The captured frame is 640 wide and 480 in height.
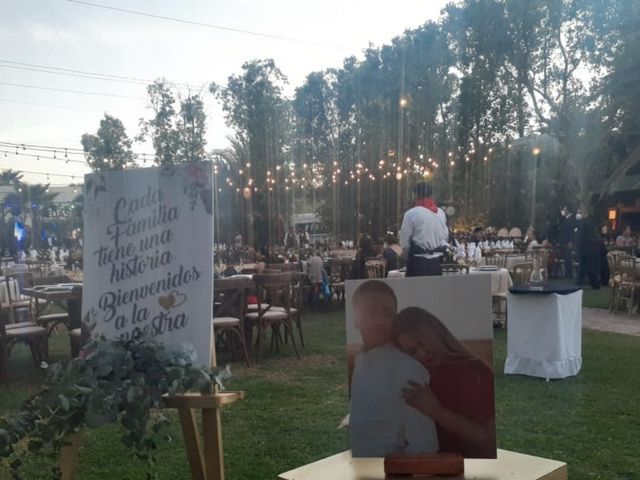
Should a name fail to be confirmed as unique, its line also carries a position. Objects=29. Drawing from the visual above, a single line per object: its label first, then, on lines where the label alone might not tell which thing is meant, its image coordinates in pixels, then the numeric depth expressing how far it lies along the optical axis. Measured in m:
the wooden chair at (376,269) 9.02
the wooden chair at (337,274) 10.79
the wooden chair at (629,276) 8.38
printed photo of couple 1.64
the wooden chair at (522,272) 8.82
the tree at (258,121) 23.28
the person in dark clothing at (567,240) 13.05
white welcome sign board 2.12
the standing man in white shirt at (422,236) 5.95
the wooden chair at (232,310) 5.85
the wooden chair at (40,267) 12.34
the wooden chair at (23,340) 5.54
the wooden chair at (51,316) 6.55
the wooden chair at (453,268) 7.17
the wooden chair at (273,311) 6.23
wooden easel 1.96
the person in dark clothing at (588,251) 11.60
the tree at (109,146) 21.28
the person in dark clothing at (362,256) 10.09
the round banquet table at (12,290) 7.68
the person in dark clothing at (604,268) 12.56
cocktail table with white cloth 4.95
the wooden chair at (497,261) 10.68
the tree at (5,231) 14.32
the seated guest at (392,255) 9.70
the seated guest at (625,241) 13.98
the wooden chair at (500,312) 7.87
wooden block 1.66
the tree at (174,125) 20.77
